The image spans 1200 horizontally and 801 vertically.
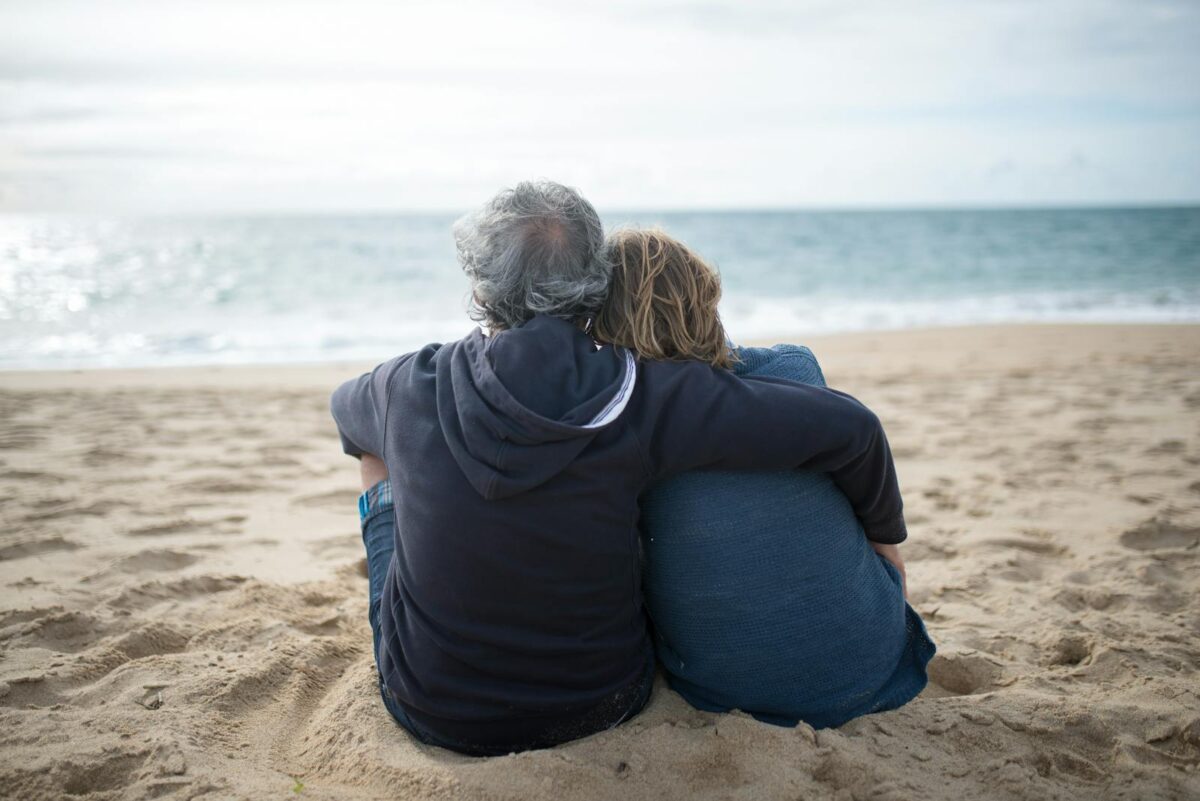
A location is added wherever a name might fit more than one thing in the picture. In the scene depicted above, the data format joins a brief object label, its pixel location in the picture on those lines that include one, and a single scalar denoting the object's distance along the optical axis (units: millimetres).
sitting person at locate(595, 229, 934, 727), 1868
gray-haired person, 1693
